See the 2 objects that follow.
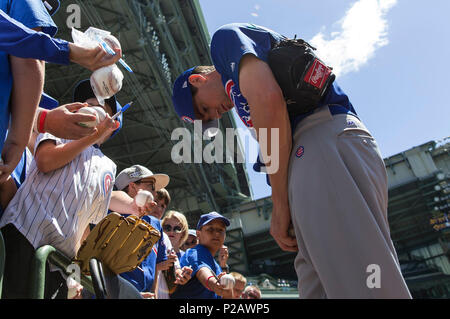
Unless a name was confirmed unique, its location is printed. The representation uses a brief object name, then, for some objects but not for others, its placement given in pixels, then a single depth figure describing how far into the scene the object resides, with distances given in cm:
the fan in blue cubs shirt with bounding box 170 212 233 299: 254
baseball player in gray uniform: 96
